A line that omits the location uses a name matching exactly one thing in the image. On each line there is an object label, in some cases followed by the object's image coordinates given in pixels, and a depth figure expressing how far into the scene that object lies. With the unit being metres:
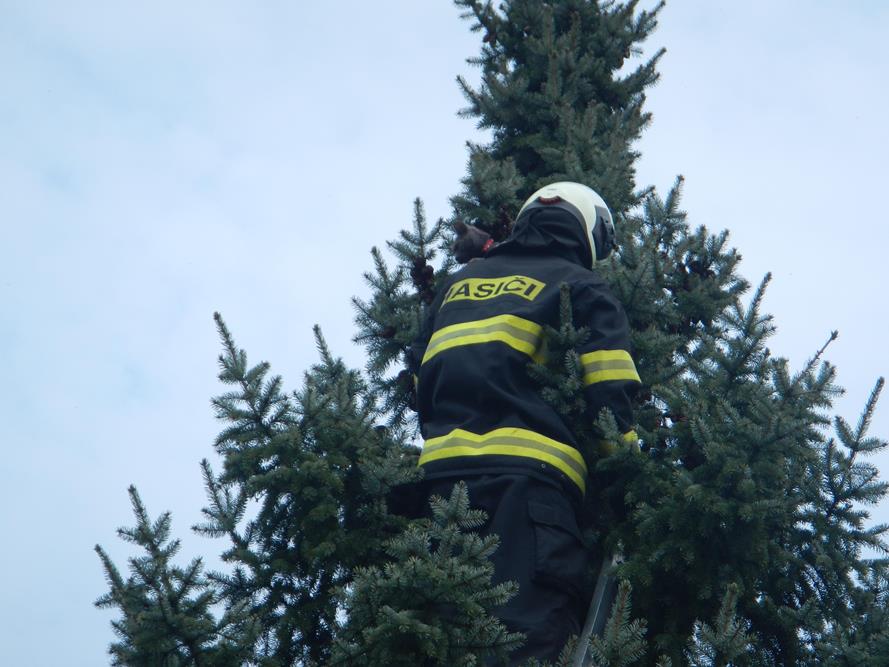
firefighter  10.05
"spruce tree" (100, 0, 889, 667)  8.22
